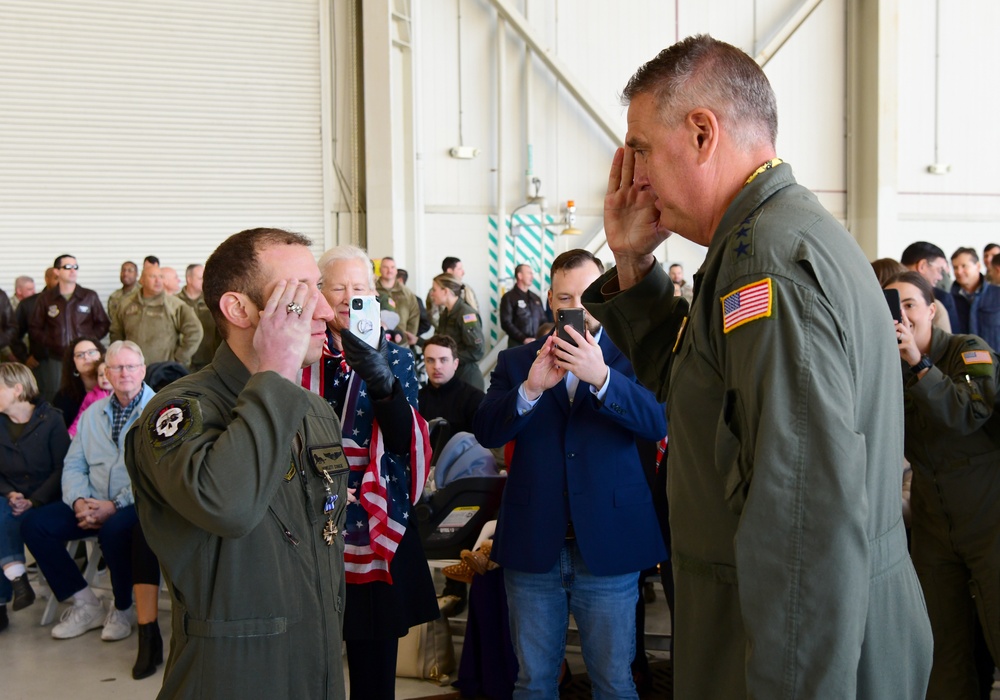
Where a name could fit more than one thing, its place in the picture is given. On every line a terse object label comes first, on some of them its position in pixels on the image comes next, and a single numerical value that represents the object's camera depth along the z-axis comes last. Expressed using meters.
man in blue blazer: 2.77
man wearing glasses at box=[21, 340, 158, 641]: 4.84
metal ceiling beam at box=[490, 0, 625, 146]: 10.98
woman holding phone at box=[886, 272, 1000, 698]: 3.03
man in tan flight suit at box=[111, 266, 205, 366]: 8.07
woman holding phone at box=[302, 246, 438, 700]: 2.71
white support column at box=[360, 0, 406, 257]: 10.39
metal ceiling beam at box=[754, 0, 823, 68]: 11.59
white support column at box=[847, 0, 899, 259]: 11.55
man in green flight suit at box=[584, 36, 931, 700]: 1.23
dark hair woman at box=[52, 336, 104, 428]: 6.00
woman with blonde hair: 5.04
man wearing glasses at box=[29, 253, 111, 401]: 8.18
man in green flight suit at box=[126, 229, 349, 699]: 1.72
